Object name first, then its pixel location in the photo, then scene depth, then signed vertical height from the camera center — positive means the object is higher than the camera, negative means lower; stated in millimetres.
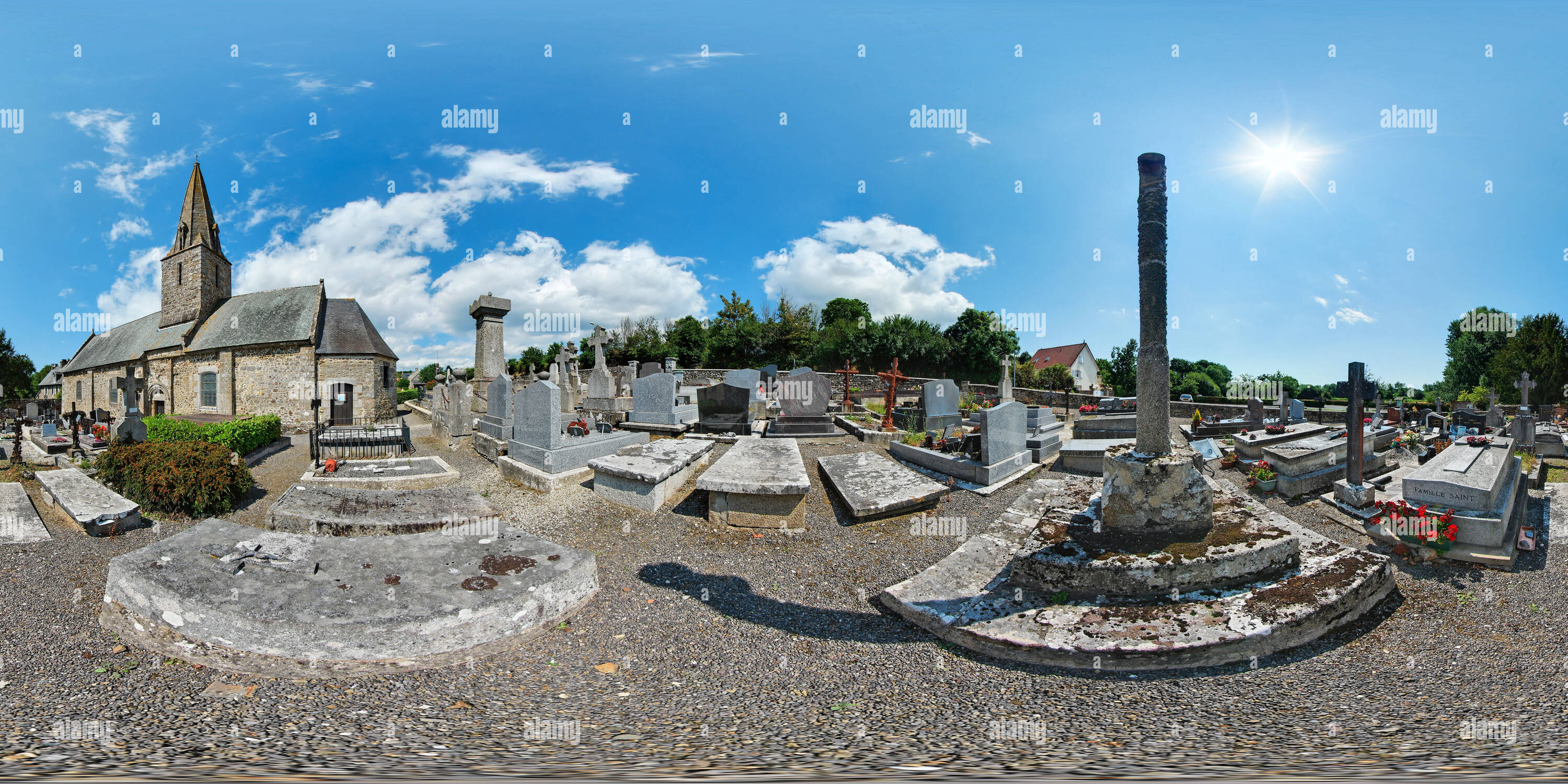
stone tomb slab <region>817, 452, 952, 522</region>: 7250 -1307
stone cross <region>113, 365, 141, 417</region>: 12586 +35
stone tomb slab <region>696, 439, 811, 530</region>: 6938 -1309
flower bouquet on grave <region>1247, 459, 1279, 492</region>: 8797 -1361
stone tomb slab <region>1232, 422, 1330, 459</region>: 10922 -988
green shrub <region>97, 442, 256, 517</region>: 7094 -1106
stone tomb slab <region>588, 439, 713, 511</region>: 7590 -1158
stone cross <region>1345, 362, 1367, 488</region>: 7730 -540
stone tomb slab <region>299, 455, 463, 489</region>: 8602 -1319
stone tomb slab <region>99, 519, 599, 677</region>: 3752 -1503
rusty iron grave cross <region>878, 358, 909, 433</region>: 14977 +119
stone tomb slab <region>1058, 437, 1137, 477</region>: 10281 -1194
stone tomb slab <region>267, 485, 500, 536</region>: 6250 -1392
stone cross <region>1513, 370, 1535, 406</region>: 14992 +76
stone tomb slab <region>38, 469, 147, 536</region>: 6219 -1302
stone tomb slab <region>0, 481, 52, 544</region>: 5883 -1392
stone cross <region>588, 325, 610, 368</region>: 16222 +1357
